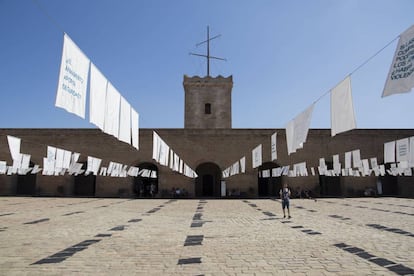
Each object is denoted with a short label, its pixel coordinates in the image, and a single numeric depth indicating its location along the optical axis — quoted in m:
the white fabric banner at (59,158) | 15.48
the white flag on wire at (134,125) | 10.30
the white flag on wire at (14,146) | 13.24
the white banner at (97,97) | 6.81
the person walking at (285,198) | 12.44
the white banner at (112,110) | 7.79
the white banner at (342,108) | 7.56
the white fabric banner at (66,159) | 15.97
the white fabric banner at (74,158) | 17.92
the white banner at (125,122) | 9.01
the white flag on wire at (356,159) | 17.75
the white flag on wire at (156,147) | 13.44
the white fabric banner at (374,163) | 19.69
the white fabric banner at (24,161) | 16.22
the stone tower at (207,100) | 33.88
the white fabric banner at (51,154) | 15.12
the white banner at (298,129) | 9.84
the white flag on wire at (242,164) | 21.29
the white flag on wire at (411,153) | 12.62
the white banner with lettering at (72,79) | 5.74
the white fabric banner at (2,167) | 18.65
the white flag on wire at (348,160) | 18.15
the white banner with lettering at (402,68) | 5.31
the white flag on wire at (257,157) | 17.22
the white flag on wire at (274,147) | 14.26
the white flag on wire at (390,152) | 14.54
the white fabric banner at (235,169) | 23.93
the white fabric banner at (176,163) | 21.71
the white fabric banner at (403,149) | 13.05
